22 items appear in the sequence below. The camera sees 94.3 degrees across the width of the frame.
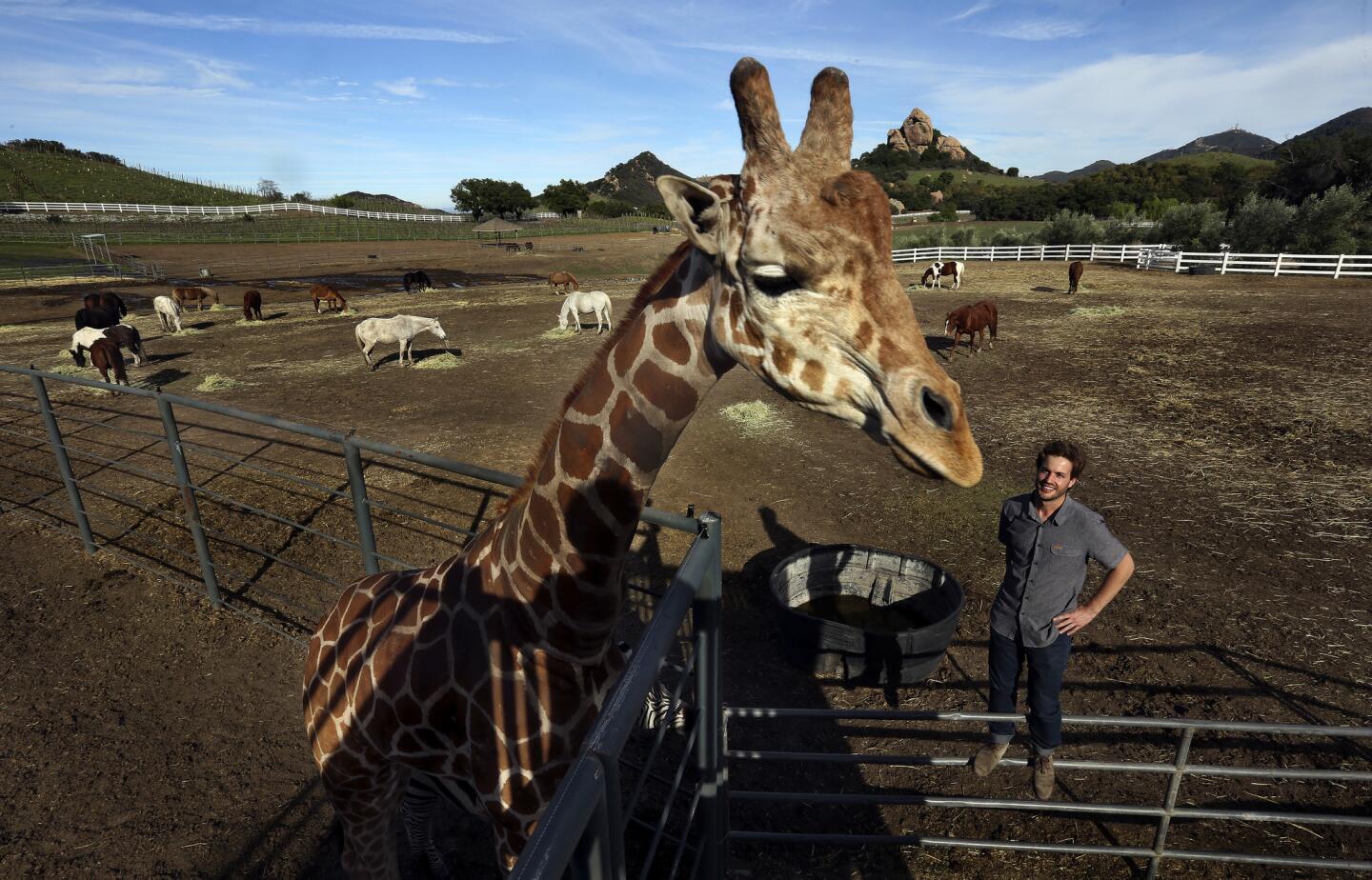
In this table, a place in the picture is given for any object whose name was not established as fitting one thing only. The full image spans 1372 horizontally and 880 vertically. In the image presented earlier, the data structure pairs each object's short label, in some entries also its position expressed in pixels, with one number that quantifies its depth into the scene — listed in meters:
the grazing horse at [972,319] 16.19
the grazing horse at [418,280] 33.31
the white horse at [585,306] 19.56
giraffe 1.82
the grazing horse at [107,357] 14.24
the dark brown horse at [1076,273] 25.05
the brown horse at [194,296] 25.22
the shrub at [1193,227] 35.59
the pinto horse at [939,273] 29.30
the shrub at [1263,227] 32.88
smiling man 3.91
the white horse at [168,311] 21.31
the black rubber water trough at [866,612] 5.24
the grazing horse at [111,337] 15.40
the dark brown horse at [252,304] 23.42
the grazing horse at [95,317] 18.38
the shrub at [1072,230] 43.75
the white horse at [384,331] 16.47
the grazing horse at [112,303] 19.81
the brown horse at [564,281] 29.30
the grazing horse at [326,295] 24.86
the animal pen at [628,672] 1.73
